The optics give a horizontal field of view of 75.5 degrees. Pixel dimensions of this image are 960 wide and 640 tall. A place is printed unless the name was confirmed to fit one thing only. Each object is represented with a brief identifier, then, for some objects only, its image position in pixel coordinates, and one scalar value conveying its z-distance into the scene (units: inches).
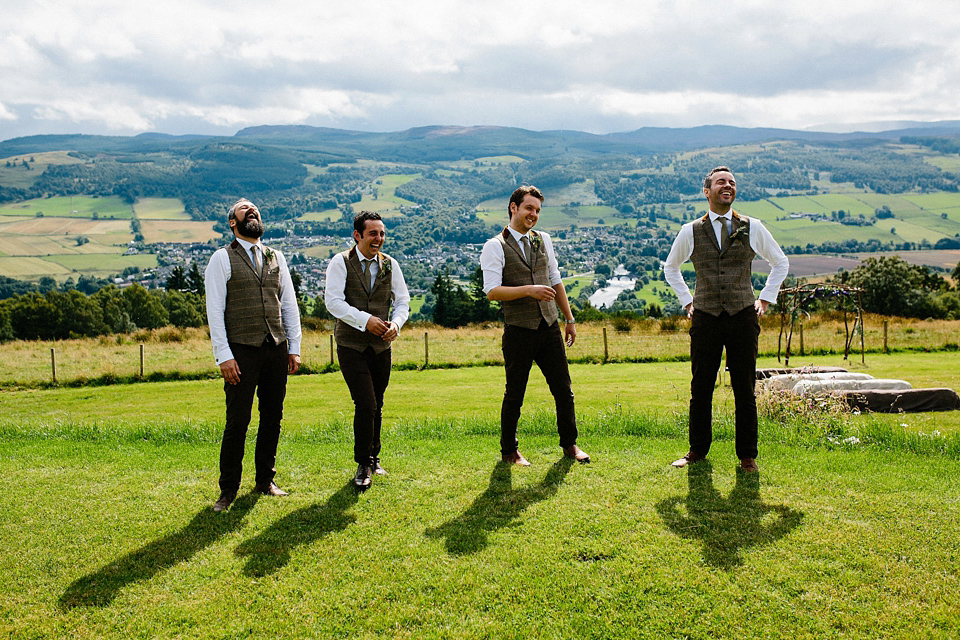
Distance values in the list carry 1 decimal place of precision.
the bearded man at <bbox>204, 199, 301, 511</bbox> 192.5
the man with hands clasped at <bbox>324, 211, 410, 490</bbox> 210.7
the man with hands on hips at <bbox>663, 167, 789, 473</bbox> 210.1
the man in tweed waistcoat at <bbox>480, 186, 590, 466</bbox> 218.1
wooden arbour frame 639.8
